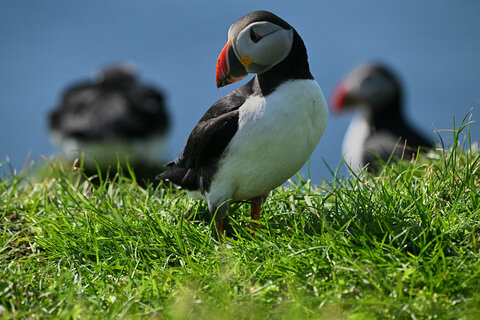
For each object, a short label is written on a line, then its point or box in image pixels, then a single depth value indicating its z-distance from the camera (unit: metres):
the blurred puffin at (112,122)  21.31
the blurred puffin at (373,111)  16.22
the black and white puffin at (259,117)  6.96
